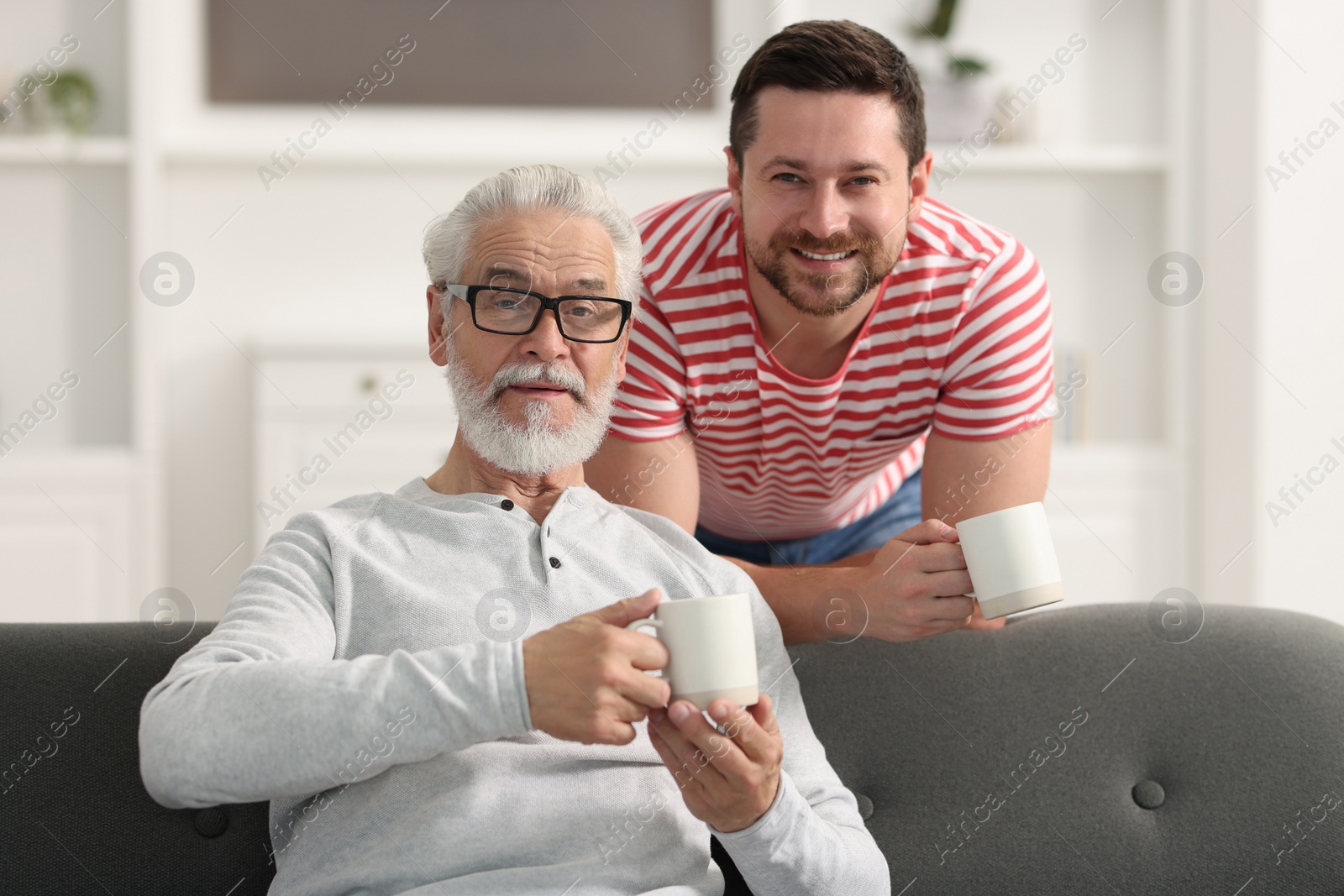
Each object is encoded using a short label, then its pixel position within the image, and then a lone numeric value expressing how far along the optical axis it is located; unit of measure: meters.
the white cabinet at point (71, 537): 3.21
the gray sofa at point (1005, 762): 1.31
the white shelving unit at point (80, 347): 3.24
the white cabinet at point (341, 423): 3.29
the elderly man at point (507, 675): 1.01
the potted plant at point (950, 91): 3.68
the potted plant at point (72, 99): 3.34
